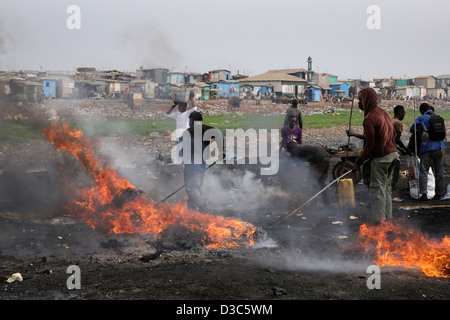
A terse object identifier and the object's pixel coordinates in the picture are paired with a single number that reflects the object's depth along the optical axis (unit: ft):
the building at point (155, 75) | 126.80
